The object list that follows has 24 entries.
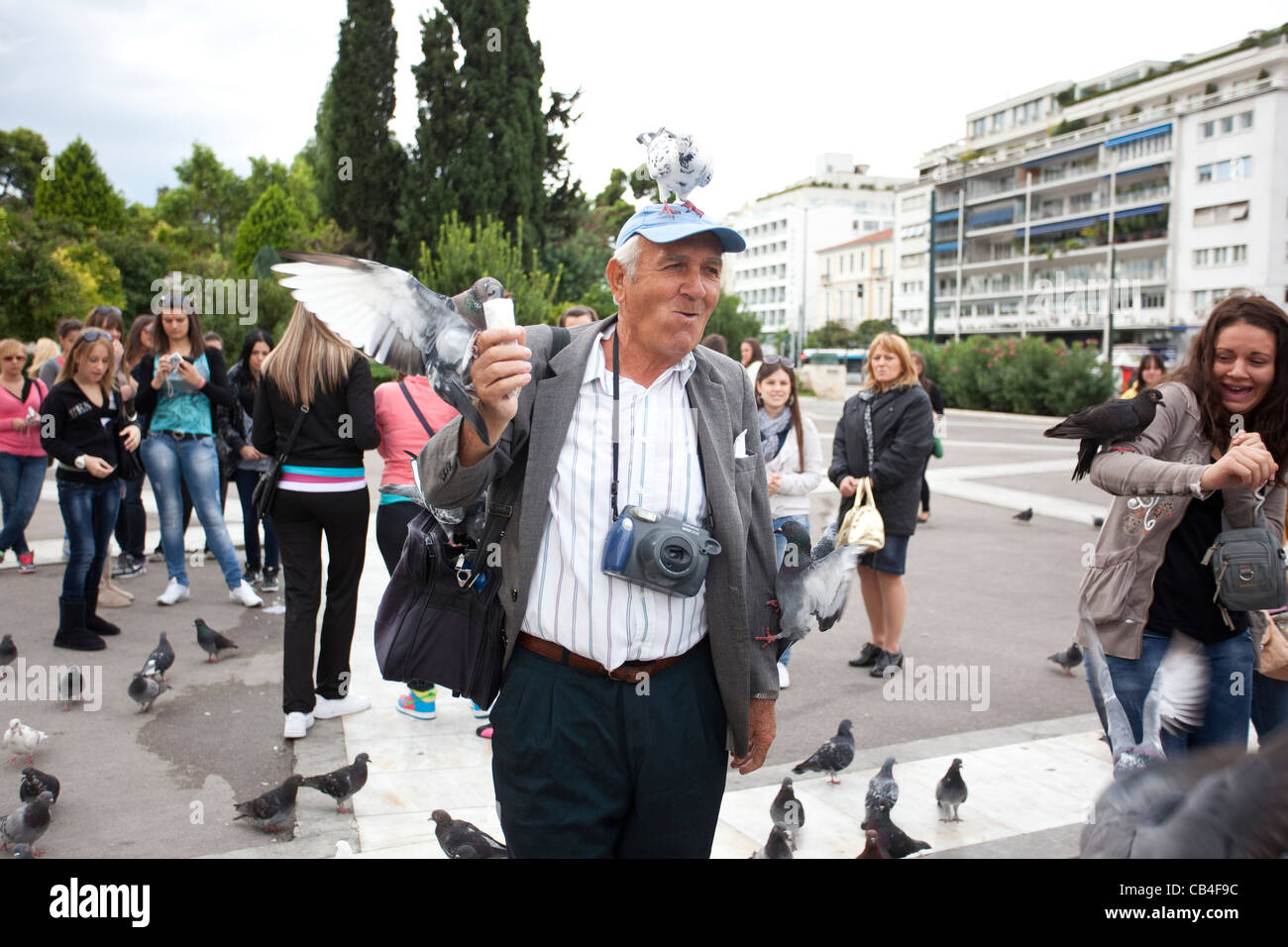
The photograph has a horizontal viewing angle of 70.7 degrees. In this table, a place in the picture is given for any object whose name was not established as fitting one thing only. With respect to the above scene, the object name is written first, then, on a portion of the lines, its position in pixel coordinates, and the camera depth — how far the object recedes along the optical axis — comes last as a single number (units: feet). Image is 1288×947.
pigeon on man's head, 7.30
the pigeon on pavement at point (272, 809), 12.17
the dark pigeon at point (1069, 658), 19.17
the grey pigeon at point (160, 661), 17.16
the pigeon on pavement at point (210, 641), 19.12
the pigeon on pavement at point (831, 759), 13.97
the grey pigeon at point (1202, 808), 5.67
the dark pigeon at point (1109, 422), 9.37
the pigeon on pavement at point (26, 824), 11.35
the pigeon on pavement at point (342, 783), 12.76
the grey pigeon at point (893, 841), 11.54
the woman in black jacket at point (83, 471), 19.92
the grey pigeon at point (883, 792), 12.24
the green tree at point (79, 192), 116.98
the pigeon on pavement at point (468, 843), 10.23
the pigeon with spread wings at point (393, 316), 6.00
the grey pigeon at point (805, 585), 7.66
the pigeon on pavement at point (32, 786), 12.36
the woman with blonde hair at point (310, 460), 15.30
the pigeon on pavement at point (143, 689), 16.17
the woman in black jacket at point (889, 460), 19.63
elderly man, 6.72
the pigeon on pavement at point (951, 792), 12.92
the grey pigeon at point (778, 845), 11.15
